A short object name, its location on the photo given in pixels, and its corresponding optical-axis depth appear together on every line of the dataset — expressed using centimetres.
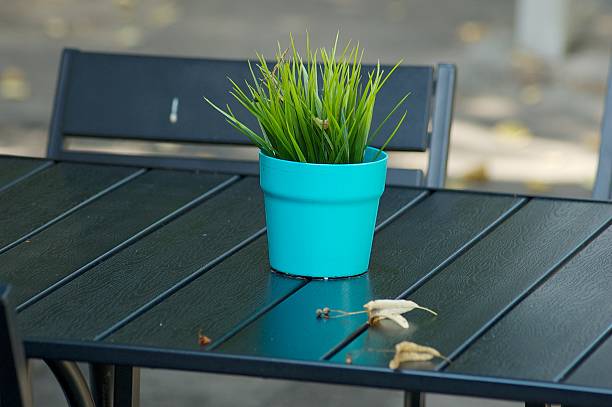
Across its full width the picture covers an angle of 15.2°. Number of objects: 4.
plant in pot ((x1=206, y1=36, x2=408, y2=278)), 220
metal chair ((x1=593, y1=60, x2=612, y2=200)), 277
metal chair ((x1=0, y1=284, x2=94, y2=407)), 191
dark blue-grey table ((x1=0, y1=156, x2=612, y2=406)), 204
